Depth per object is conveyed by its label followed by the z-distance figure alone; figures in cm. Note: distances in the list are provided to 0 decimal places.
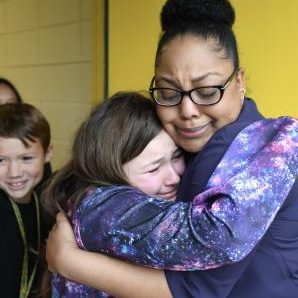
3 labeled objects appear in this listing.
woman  85
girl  77
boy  154
